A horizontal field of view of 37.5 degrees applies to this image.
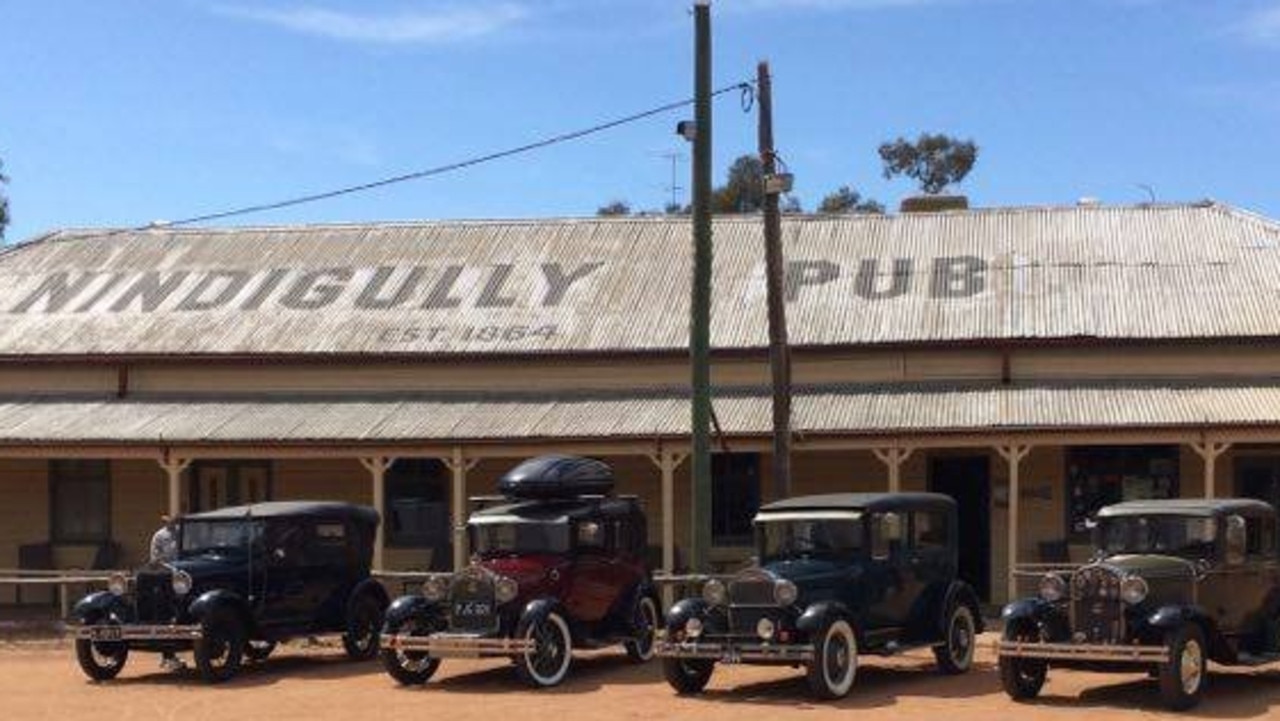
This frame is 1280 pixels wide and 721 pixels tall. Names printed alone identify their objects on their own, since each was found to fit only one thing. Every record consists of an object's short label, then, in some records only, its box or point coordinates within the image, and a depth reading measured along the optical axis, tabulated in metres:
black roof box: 19.36
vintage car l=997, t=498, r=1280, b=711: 15.45
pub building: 25.67
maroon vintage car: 17.92
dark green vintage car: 16.47
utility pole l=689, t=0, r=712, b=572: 20.48
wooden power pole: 21.95
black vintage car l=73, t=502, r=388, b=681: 18.77
